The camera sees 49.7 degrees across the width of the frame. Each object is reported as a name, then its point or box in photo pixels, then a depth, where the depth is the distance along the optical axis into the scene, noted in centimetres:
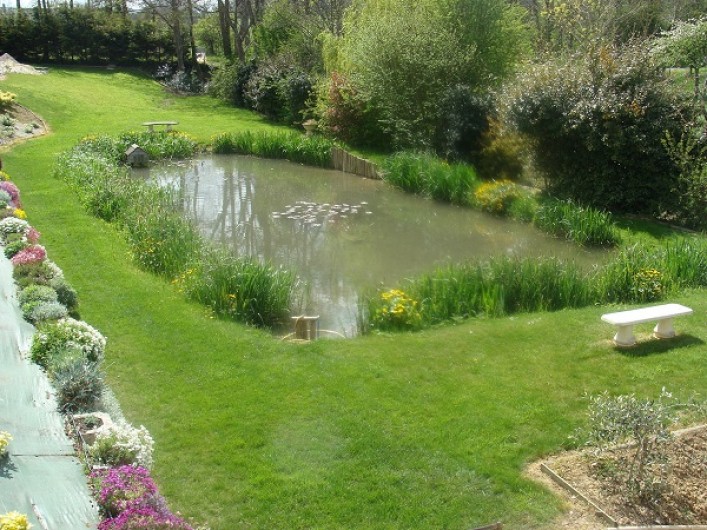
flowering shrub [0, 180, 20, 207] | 1401
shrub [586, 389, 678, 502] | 598
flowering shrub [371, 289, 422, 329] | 1004
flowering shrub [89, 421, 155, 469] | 585
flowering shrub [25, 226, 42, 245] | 1150
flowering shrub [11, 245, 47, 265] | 1016
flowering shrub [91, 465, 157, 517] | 530
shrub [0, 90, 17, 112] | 2416
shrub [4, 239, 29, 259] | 1084
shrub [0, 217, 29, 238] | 1160
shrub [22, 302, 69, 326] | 876
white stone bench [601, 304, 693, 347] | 878
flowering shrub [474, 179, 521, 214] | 1681
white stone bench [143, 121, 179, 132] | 2375
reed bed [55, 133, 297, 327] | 1036
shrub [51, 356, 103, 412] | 698
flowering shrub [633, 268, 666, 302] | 1068
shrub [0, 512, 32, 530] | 462
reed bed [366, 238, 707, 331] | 1034
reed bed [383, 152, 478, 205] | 1783
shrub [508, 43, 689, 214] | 1489
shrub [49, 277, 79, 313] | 969
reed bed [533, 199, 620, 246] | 1405
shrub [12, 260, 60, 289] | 966
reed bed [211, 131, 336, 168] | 2231
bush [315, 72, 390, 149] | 2270
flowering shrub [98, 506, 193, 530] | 500
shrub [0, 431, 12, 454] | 585
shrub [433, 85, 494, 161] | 1888
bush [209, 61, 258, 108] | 3064
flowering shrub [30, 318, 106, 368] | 779
